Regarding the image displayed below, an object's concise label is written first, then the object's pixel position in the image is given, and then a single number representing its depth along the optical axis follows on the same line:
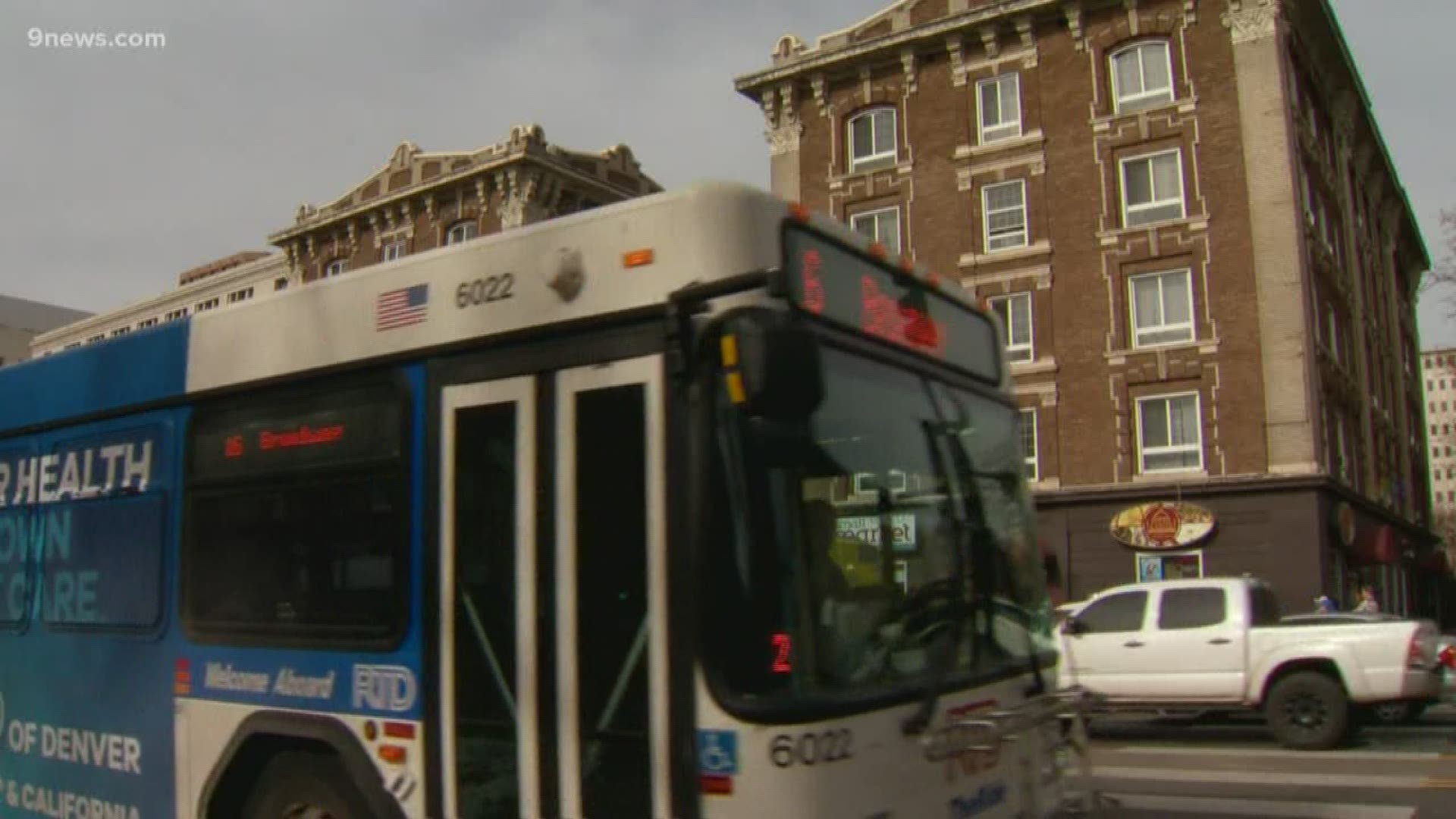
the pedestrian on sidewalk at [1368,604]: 22.59
